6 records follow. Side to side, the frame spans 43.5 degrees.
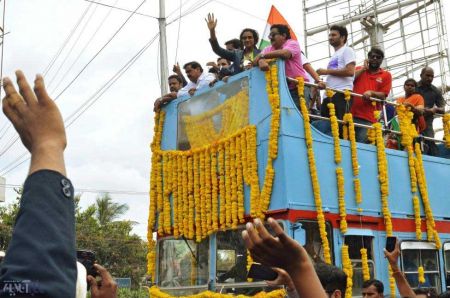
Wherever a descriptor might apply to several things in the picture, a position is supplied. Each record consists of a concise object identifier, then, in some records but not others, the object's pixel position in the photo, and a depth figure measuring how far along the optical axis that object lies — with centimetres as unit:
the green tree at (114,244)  2548
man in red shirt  661
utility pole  1046
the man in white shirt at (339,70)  619
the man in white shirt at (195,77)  672
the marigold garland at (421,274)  585
